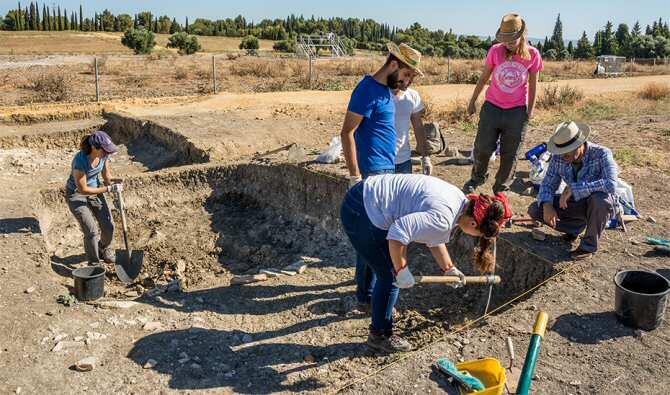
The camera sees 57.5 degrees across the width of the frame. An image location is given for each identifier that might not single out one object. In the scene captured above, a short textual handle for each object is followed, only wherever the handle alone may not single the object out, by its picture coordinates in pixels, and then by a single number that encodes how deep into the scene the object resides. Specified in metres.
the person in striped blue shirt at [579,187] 5.04
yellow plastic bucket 3.56
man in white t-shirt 5.34
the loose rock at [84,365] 4.31
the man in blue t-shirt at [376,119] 4.39
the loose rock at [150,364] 4.46
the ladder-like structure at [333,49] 30.45
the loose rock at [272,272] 6.39
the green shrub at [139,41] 33.91
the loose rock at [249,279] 6.29
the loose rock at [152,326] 5.08
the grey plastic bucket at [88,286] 5.62
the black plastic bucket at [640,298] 4.12
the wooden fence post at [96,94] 15.08
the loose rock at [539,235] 5.69
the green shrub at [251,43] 39.81
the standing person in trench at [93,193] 6.23
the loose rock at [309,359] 4.57
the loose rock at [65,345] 4.54
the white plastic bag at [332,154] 8.33
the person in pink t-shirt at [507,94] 5.73
